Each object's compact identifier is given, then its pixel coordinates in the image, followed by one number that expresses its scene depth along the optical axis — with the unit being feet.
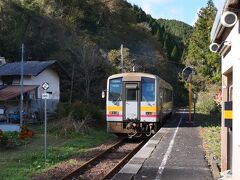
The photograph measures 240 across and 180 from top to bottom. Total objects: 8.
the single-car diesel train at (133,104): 67.97
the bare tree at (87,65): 153.07
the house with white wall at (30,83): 121.39
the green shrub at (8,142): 63.36
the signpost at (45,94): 47.06
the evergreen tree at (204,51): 130.21
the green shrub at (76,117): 80.02
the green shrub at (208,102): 116.16
